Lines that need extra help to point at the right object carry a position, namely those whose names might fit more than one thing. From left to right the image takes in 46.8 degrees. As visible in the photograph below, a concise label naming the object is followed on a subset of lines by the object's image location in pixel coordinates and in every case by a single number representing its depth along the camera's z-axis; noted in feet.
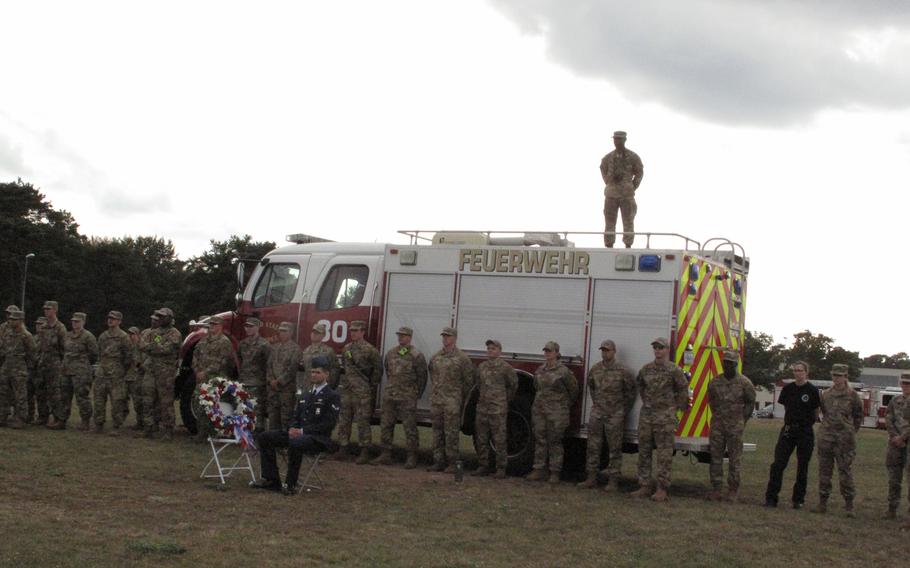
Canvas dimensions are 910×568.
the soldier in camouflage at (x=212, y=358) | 48.03
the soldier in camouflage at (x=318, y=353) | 45.39
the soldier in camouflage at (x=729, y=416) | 39.55
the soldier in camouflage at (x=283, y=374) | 46.96
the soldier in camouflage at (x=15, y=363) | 51.80
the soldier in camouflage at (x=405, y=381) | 44.37
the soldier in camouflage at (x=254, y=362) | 48.26
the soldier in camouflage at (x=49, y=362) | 52.70
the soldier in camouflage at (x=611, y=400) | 39.96
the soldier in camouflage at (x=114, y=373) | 51.75
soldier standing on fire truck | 45.78
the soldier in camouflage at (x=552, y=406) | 41.01
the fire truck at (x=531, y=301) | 40.83
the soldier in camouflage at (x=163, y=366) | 50.01
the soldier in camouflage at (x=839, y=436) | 38.93
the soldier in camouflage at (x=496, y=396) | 42.14
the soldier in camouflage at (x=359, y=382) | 45.01
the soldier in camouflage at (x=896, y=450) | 38.59
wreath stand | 36.94
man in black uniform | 39.27
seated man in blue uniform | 35.91
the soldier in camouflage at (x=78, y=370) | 52.01
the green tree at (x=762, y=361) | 269.85
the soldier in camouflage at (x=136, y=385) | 52.06
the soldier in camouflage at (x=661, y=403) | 38.75
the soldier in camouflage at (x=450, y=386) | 42.83
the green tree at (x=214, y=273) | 207.00
